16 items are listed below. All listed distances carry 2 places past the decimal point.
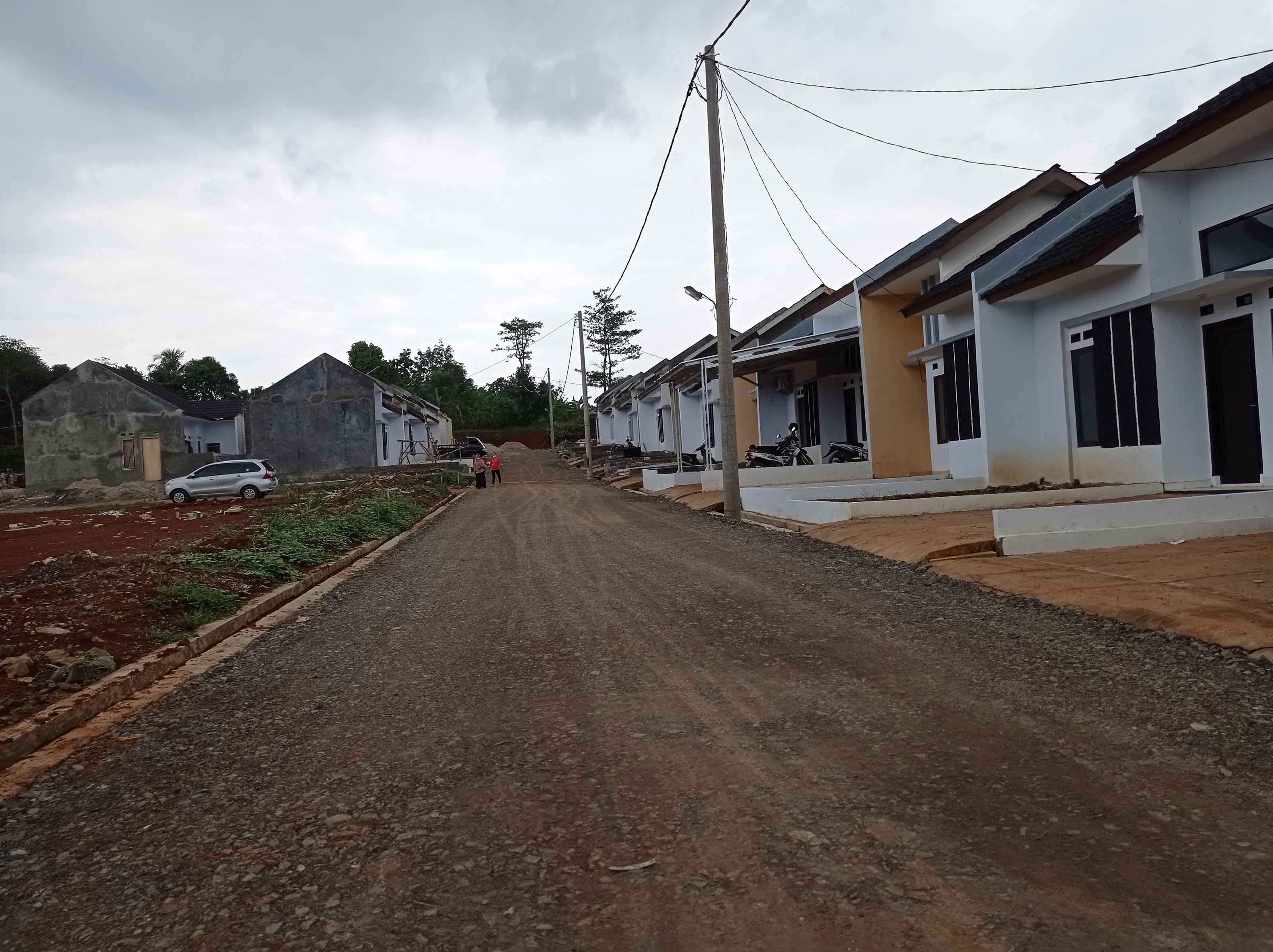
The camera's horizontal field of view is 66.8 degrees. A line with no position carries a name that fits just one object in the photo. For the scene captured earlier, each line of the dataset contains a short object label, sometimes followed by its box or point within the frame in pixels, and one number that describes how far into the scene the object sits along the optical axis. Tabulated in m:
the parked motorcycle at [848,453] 25.80
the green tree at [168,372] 77.75
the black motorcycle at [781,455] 26.41
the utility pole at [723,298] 17.98
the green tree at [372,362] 78.12
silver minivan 32.91
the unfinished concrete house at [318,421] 43.38
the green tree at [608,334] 83.69
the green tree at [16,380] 63.62
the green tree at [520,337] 92.12
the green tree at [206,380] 77.81
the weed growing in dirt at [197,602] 8.73
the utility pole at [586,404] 43.72
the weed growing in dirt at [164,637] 7.75
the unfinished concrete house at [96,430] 41.94
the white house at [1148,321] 12.31
